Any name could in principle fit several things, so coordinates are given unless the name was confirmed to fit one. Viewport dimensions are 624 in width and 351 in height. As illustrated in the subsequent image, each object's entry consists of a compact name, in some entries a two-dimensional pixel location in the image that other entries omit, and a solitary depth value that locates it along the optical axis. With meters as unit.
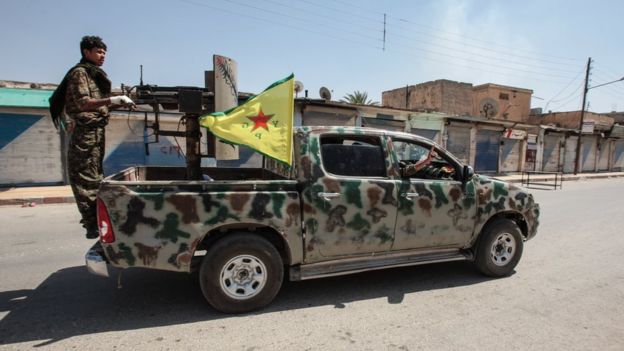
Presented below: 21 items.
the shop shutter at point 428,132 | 20.45
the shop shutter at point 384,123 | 18.23
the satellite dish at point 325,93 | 17.26
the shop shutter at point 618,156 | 33.72
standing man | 3.47
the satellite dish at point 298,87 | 16.41
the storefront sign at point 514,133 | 24.23
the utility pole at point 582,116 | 26.79
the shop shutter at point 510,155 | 24.83
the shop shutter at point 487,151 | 23.51
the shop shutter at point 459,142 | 22.03
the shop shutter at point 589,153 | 30.90
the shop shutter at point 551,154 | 27.46
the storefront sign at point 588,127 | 27.24
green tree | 42.97
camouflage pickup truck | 3.20
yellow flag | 3.40
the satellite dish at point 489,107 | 27.44
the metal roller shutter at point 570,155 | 28.94
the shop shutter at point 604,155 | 32.40
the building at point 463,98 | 27.41
